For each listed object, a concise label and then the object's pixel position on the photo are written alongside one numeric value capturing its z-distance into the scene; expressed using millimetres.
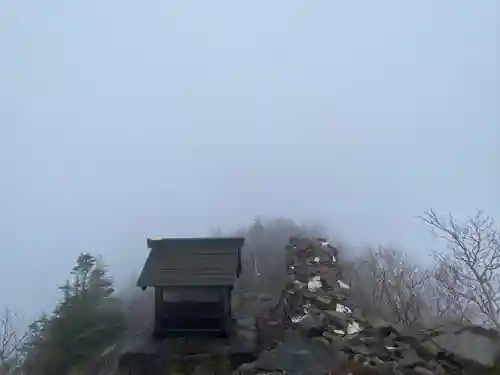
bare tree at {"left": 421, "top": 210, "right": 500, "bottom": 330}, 10055
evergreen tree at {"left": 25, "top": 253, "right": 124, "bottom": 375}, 9812
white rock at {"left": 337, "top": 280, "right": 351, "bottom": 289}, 9123
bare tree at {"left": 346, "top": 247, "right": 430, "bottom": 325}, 10873
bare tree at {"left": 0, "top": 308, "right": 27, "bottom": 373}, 17392
